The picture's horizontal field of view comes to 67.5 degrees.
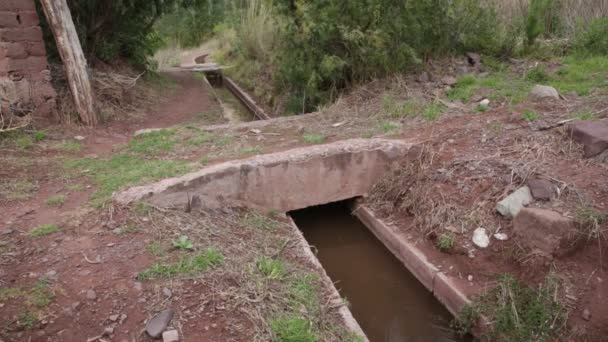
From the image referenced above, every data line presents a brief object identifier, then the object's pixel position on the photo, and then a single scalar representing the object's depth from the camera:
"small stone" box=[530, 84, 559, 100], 5.75
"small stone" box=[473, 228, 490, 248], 4.13
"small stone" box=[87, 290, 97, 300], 3.15
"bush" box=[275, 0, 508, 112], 6.86
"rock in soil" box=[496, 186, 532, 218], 4.13
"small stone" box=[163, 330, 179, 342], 2.85
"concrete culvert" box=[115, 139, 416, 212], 4.44
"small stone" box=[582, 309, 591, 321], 3.32
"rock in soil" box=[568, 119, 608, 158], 4.34
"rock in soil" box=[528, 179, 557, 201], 4.11
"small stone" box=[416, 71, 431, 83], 7.10
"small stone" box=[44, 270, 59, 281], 3.29
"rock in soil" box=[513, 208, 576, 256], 3.64
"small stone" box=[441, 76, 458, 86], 6.87
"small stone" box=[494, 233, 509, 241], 4.06
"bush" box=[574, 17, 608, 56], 7.25
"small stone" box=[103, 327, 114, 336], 2.92
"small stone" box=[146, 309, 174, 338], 2.90
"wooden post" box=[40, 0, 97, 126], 6.47
